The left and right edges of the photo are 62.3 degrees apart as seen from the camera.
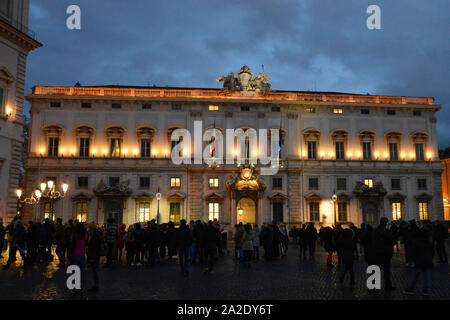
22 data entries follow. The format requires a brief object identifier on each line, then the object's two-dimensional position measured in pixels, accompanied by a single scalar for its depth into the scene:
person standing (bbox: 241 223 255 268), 15.48
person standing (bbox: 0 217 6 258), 15.82
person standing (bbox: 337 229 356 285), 10.76
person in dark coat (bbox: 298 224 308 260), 17.78
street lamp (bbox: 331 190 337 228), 34.28
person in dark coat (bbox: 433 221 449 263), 15.86
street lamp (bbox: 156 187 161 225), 34.25
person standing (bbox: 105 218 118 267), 15.37
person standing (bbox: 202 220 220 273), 13.59
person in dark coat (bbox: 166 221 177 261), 16.20
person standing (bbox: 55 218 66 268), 15.04
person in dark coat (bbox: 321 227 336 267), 15.10
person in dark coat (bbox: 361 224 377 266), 10.15
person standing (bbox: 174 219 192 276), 12.84
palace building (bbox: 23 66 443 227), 35.00
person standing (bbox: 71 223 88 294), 9.69
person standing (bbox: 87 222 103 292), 9.94
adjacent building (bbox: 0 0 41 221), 20.64
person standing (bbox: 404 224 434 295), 9.41
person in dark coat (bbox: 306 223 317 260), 17.59
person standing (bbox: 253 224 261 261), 17.48
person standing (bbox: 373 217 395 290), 9.84
